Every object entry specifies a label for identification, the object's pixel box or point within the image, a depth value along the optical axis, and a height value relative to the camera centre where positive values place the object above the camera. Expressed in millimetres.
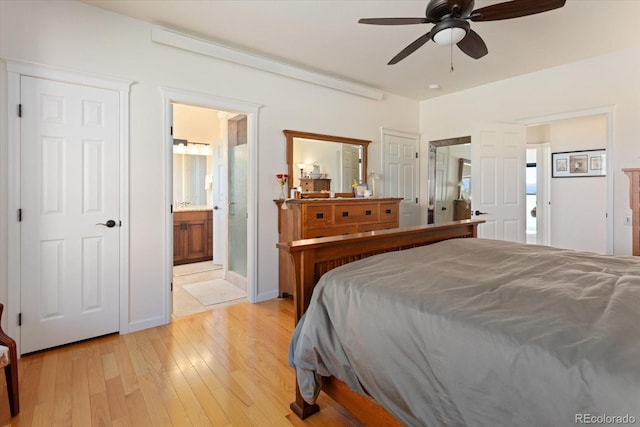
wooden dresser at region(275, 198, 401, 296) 3438 -98
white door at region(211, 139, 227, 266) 5255 +97
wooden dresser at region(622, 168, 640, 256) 3082 +96
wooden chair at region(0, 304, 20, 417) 1708 -860
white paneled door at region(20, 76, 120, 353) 2398 -23
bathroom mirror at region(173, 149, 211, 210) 6168 +570
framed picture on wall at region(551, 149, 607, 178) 4855 +738
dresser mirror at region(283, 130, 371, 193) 3896 +645
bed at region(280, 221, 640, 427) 855 -393
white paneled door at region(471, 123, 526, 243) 4246 +466
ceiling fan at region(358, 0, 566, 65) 1965 +1233
